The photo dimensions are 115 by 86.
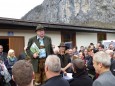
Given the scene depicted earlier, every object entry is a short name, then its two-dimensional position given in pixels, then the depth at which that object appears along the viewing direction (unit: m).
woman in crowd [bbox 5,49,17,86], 4.10
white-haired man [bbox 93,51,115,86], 1.80
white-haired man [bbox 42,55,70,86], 1.88
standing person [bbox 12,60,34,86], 1.35
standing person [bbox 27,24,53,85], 2.98
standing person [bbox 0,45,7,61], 4.13
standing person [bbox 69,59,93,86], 2.40
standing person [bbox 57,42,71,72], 3.63
